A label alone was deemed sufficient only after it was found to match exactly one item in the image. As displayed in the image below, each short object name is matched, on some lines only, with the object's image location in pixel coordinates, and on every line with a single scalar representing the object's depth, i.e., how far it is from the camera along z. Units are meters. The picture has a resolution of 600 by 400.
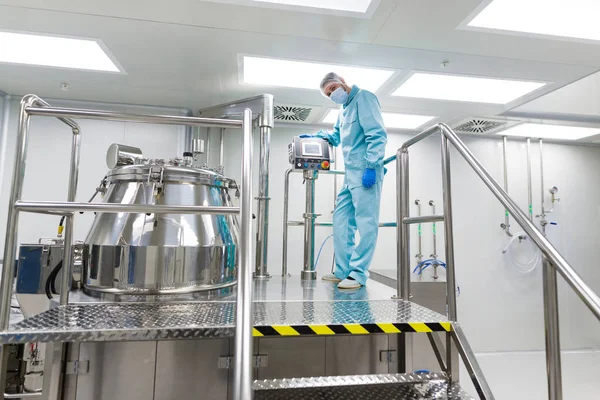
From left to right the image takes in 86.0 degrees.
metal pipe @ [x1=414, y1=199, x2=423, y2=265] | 3.52
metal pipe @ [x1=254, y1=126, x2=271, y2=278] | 2.60
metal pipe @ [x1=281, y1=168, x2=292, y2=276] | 2.77
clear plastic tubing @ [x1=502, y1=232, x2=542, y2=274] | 3.69
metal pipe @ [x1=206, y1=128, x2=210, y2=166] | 3.27
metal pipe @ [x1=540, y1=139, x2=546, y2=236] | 3.75
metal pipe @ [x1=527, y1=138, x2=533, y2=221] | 3.73
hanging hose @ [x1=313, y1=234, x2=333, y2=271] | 3.38
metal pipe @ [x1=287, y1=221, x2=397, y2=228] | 2.65
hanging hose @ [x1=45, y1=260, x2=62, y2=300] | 1.53
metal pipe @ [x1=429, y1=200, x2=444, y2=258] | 3.48
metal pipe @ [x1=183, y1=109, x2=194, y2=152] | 3.21
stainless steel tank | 1.56
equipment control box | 2.52
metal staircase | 0.98
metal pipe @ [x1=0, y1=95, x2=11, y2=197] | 2.95
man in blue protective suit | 2.12
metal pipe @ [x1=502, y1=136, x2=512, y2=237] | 3.70
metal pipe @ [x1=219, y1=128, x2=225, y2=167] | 3.26
